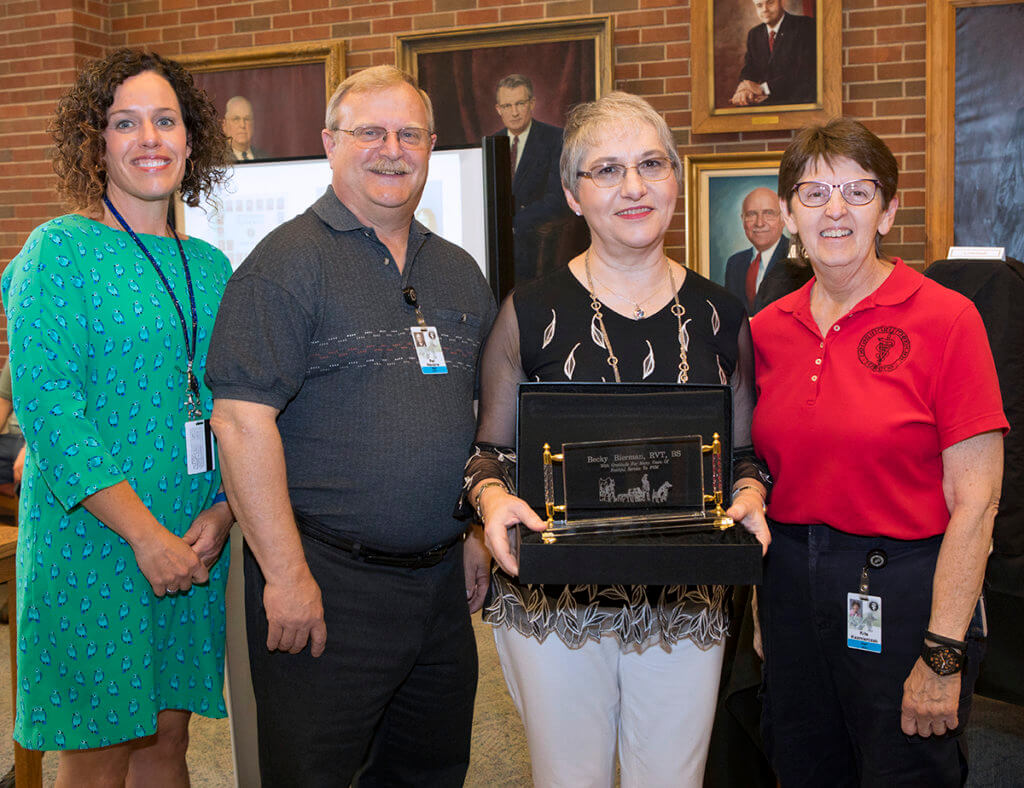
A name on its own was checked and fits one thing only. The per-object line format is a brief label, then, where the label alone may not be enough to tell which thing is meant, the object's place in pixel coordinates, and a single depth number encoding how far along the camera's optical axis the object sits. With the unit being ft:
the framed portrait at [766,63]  14.48
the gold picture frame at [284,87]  17.06
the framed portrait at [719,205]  15.23
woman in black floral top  5.37
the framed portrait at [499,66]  15.65
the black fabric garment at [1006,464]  7.62
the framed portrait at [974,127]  14.05
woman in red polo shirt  5.40
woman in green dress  5.67
